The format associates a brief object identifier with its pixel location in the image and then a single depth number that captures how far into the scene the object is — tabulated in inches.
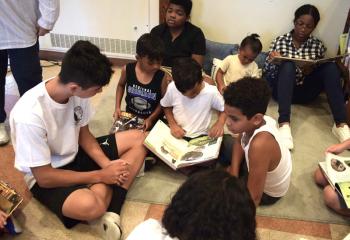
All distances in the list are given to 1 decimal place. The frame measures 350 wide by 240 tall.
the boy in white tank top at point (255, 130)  47.3
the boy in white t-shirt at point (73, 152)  45.6
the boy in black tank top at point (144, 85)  64.4
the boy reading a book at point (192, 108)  62.3
